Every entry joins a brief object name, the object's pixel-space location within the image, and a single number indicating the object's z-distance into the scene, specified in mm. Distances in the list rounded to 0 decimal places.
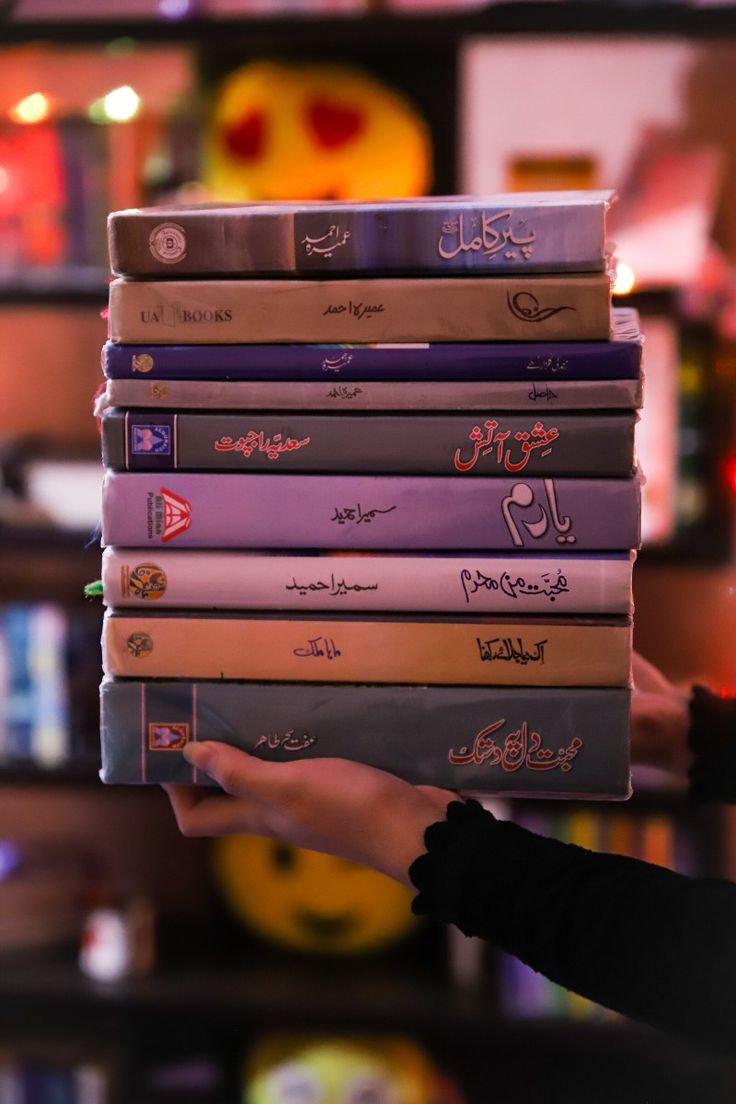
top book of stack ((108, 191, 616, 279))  633
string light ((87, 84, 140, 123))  1624
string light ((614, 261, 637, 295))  1267
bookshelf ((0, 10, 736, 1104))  1523
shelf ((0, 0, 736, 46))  1458
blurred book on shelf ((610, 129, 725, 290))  1511
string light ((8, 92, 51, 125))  1633
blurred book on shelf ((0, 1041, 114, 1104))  1697
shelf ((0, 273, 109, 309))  1585
